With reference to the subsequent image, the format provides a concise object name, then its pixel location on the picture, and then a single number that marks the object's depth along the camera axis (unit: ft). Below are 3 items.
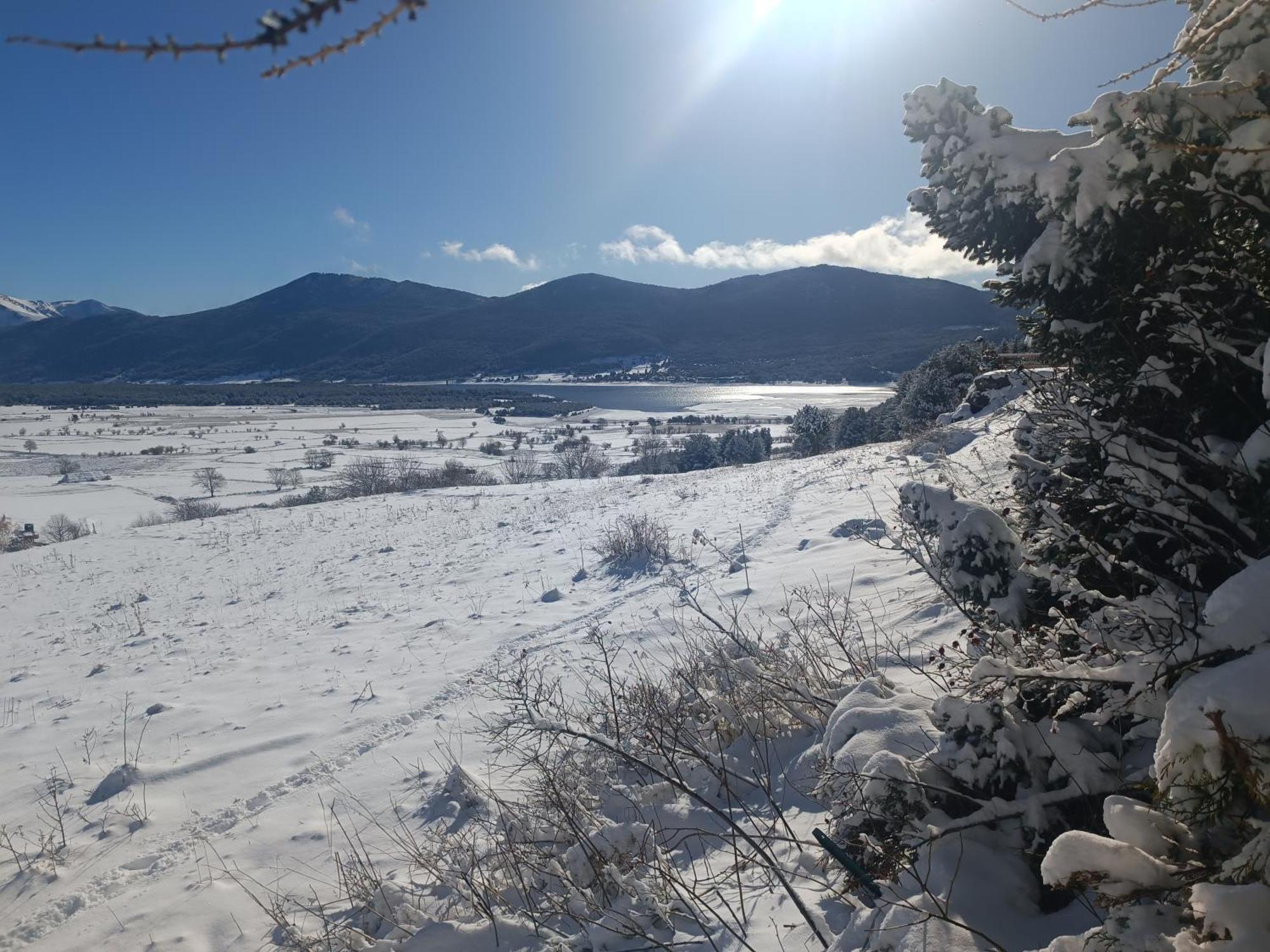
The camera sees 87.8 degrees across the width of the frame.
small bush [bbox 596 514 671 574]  34.12
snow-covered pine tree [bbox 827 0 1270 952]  4.15
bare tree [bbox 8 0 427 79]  2.40
